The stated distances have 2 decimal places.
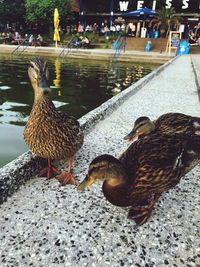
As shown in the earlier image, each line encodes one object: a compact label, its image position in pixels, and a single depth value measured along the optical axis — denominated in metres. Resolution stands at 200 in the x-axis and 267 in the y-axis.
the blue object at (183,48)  16.48
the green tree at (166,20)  20.38
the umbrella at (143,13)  20.88
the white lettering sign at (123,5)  25.92
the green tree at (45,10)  22.52
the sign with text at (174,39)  17.09
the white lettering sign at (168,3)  24.27
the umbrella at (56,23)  18.60
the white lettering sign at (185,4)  24.46
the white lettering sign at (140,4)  25.53
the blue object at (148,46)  18.01
